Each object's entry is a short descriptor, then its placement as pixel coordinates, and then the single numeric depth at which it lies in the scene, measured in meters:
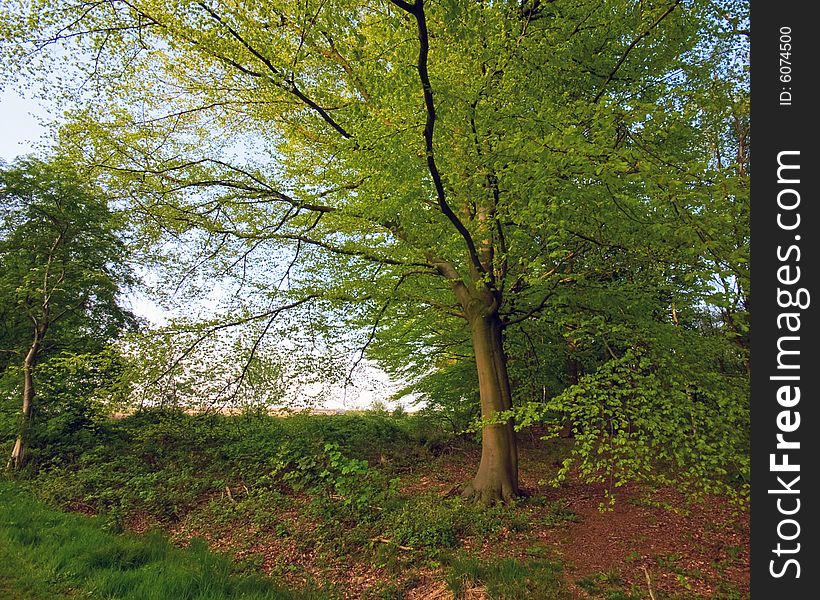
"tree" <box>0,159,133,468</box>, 12.19
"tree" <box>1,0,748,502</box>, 5.74
